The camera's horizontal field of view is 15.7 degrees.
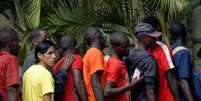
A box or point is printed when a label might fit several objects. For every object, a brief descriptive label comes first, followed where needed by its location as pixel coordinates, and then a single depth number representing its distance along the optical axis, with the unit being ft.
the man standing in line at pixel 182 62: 23.68
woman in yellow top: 21.58
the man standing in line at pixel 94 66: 23.71
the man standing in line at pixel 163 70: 23.63
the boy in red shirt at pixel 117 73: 23.57
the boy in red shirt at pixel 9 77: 21.95
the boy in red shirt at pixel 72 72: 23.82
